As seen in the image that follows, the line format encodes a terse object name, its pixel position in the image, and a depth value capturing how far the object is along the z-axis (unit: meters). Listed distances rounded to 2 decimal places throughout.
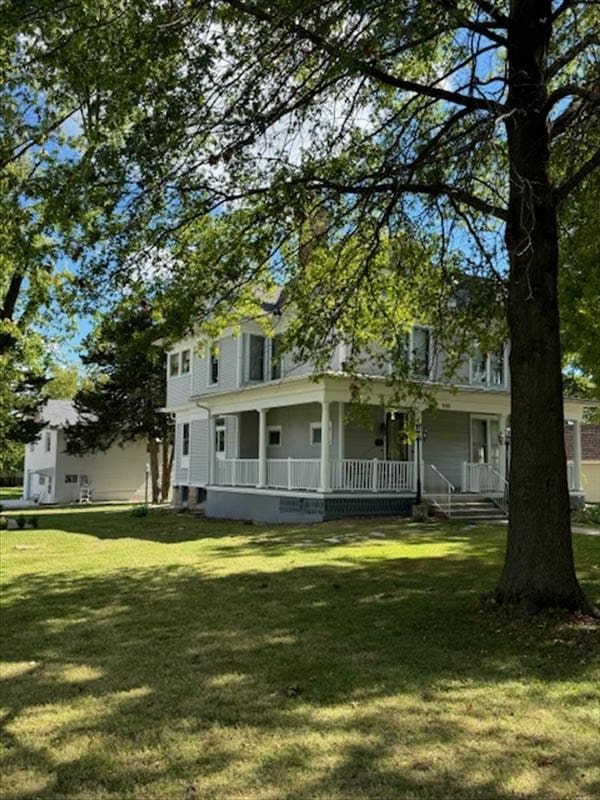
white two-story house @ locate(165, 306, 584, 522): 19.28
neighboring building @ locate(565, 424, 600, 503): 33.94
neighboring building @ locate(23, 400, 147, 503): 39.66
